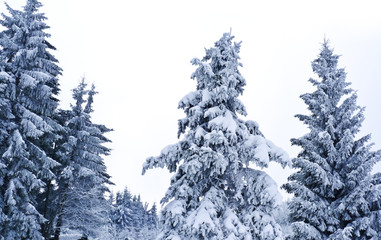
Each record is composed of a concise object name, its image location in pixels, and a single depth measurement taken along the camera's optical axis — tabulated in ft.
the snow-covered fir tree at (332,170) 47.44
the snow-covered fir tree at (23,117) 50.31
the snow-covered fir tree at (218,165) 33.88
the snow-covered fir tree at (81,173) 72.69
